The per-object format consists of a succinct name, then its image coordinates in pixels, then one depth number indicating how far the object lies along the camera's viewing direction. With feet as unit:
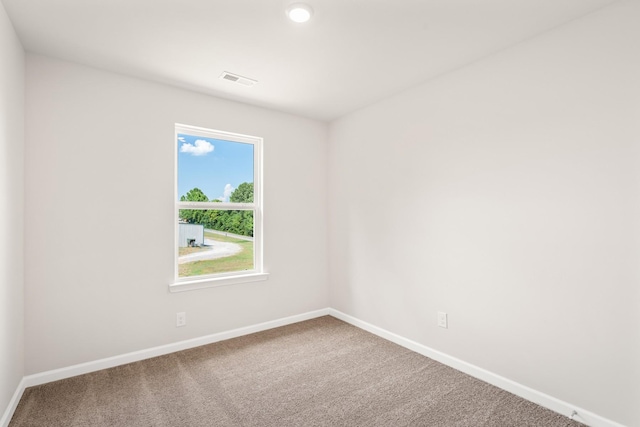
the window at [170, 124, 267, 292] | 10.39
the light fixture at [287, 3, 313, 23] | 6.15
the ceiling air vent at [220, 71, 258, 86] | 9.07
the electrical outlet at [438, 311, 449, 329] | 9.07
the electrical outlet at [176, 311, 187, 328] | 9.89
